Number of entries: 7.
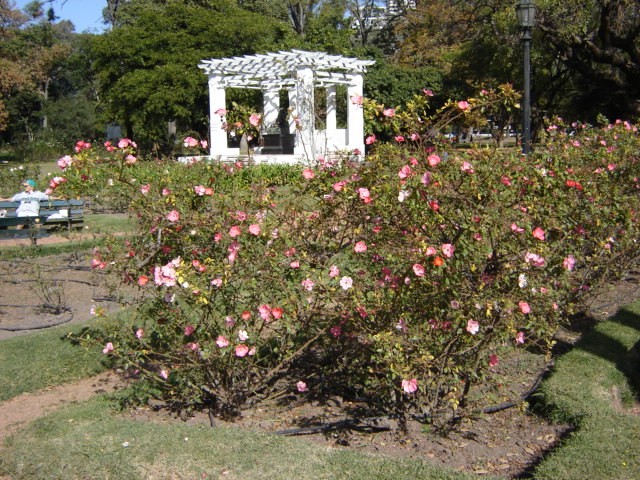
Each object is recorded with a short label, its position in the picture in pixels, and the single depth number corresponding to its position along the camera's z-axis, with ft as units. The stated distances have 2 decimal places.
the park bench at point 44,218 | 31.37
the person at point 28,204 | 31.81
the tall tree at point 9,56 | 105.91
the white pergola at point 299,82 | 57.11
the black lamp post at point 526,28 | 27.96
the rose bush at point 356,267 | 11.00
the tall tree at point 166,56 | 79.15
